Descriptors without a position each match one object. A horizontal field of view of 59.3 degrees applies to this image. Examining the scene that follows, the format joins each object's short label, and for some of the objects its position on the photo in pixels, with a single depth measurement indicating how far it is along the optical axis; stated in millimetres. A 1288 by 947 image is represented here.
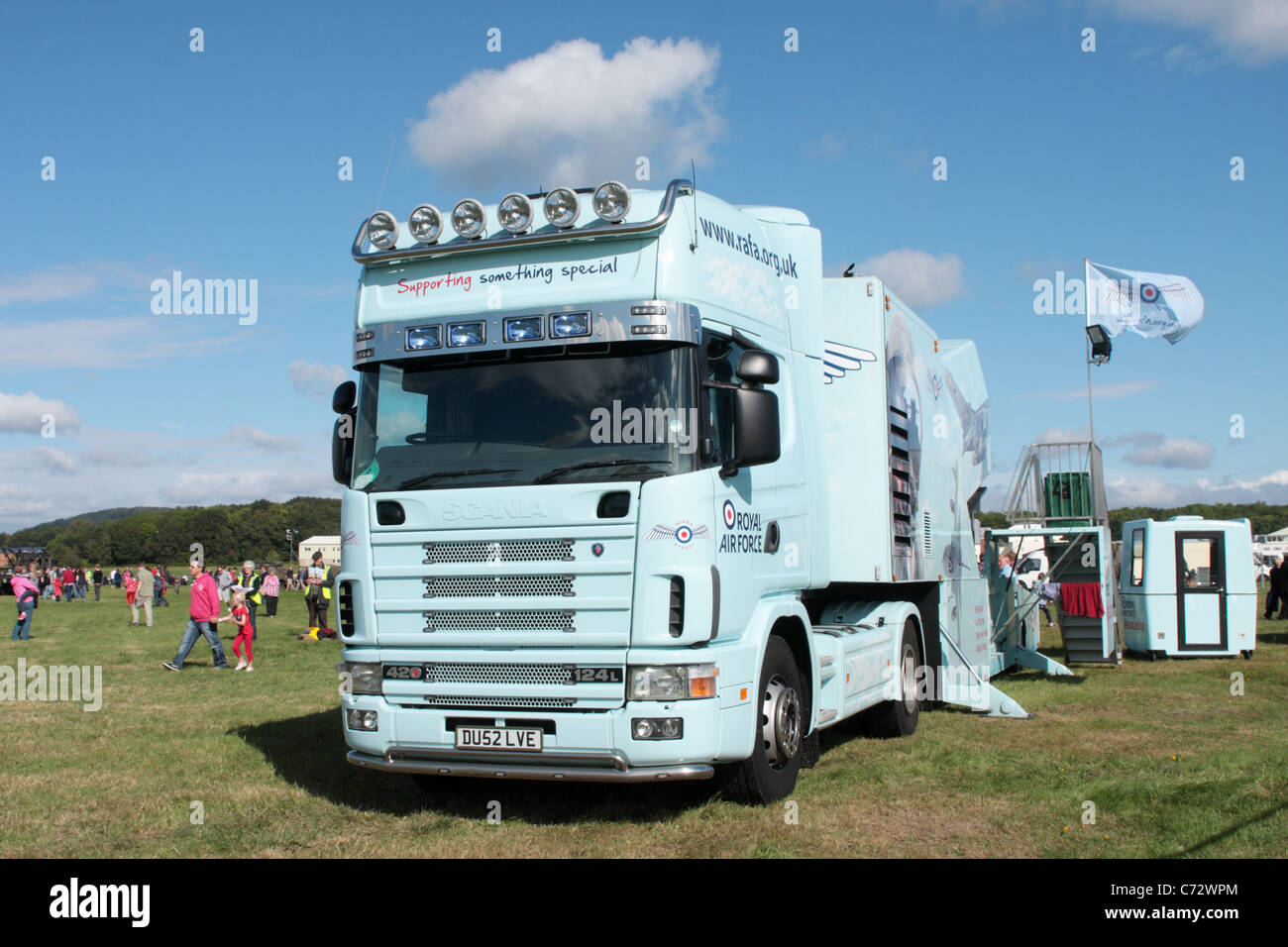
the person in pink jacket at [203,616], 17484
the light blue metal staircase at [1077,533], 15742
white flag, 18328
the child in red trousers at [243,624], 17797
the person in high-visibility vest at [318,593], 25750
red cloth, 16047
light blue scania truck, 6320
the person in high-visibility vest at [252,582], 19762
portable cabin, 17703
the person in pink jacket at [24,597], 25219
